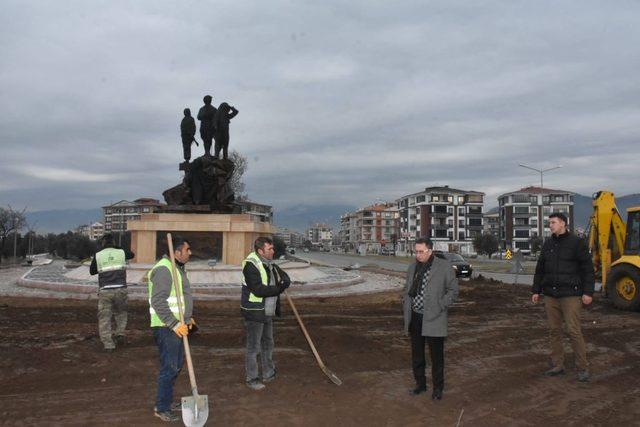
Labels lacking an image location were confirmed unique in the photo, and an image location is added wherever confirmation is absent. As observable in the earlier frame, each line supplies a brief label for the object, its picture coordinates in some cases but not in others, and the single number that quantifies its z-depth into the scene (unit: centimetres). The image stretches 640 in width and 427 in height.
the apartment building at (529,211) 10081
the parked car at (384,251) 10274
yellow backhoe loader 1274
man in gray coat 545
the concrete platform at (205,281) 1387
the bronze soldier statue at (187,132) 1816
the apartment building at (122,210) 13362
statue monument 1633
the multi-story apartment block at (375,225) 15638
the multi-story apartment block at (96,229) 18354
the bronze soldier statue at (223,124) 1784
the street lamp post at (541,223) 10006
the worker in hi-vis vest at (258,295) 568
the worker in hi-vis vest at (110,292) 743
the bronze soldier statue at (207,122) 1803
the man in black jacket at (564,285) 614
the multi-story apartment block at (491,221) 13345
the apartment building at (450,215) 10650
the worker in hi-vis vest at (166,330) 480
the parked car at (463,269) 2538
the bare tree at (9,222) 4378
